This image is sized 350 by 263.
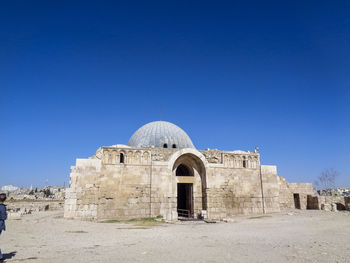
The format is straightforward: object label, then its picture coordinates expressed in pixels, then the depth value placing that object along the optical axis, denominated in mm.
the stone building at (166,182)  15336
